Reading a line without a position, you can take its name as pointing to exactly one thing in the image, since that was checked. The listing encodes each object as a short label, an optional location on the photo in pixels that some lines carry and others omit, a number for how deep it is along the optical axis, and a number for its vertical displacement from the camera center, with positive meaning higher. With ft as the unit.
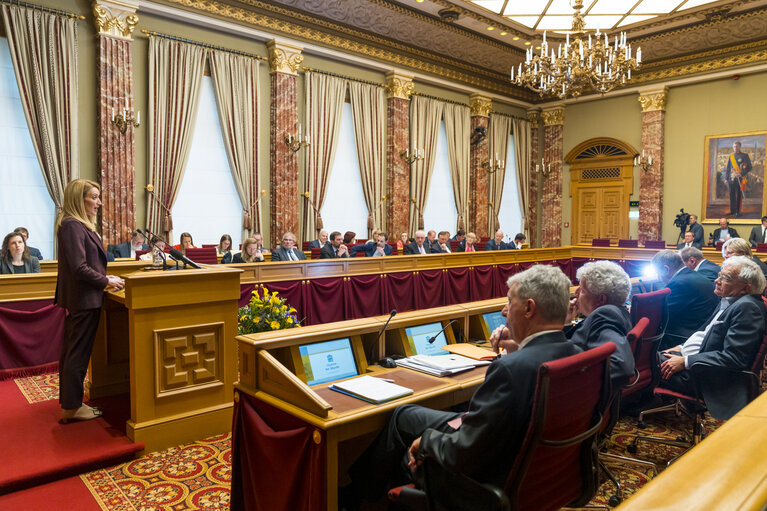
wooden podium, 10.55 -2.47
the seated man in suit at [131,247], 25.59 -0.67
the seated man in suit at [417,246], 30.12 -0.63
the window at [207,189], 29.91 +2.60
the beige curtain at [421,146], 39.73 +6.75
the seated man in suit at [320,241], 30.92 -0.39
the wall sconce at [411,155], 37.96 +5.75
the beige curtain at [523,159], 48.29 +7.05
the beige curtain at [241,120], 30.35 +6.67
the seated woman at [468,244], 32.86 -0.55
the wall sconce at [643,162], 41.74 +5.89
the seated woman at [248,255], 22.71 -0.91
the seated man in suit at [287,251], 24.64 -0.79
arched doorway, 45.60 +4.31
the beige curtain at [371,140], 36.45 +6.59
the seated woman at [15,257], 17.85 -0.82
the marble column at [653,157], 42.83 +6.42
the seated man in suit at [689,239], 35.11 -0.18
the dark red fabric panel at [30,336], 15.48 -3.09
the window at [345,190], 35.78 +3.04
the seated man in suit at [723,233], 38.34 +0.25
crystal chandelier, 26.99 +8.90
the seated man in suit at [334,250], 25.71 -0.75
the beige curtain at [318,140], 33.81 +6.10
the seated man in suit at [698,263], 15.51 -0.80
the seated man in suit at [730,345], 10.20 -2.15
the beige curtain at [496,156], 45.65 +6.91
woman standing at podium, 11.00 -1.06
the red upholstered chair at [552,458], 5.21 -2.40
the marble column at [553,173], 49.32 +5.84
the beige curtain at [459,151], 42.24 +6.77
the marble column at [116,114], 25.79 +5.86
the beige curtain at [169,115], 27.78 +6.41
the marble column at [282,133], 31.96 +6.18
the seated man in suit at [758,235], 36.00 +0.11
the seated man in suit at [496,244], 33.73 -0.55
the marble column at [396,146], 38.11 +6.41
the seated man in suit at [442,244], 32.09 -0.57
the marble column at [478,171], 44.19 +5.36
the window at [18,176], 24.43 +2.67
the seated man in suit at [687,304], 13.51 -1.73
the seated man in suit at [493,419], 5.31 -1.94
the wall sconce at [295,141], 32.32 +5.78
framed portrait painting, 38.91 +4.47
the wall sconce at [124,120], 26.05 +5.60
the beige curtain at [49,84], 23.99 +6.93
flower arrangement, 12.27 -1.93
